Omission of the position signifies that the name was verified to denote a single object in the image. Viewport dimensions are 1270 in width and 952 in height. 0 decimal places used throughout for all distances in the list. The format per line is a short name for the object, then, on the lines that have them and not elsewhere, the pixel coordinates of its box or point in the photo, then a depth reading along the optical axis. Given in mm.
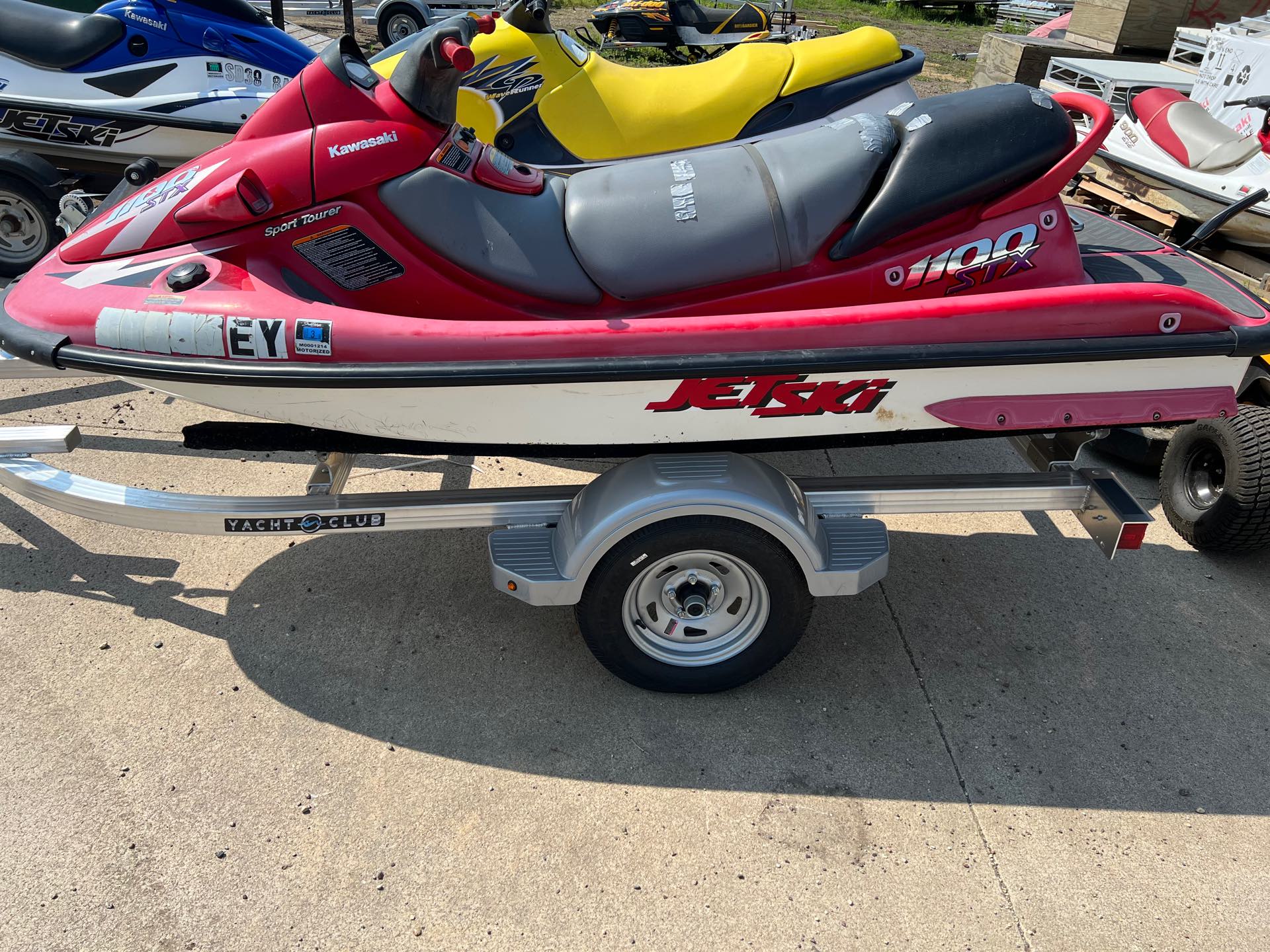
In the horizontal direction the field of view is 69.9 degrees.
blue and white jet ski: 4820
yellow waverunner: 4074
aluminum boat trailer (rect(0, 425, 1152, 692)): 2375
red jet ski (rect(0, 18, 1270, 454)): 2221
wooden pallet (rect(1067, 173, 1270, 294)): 4148
